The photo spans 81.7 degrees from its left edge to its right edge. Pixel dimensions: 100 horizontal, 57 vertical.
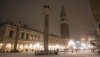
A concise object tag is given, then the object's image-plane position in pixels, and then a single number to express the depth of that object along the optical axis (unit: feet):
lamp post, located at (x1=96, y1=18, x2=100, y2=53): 43.11
